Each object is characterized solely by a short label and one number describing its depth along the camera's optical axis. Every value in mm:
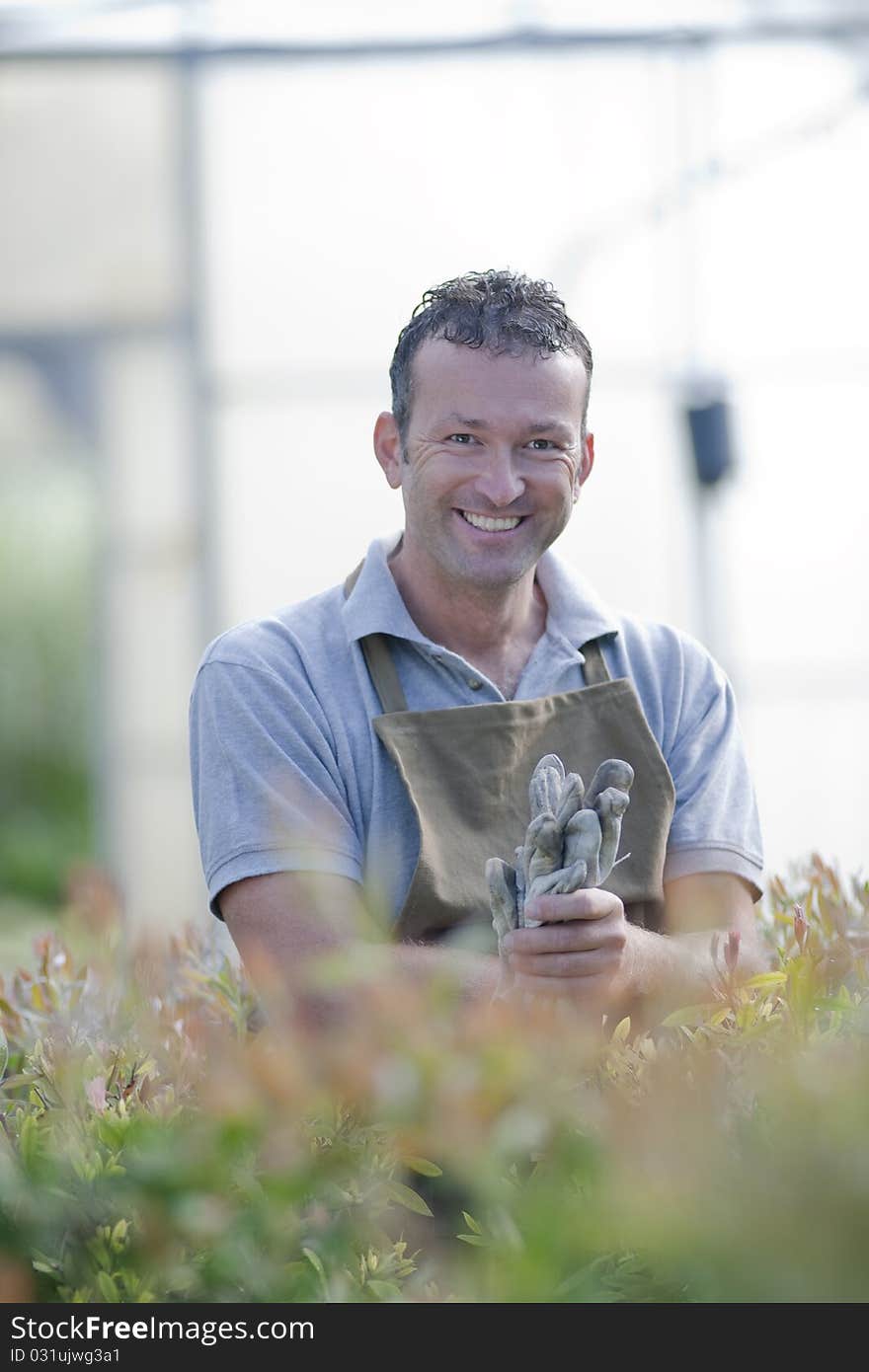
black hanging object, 8830
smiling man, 4941
